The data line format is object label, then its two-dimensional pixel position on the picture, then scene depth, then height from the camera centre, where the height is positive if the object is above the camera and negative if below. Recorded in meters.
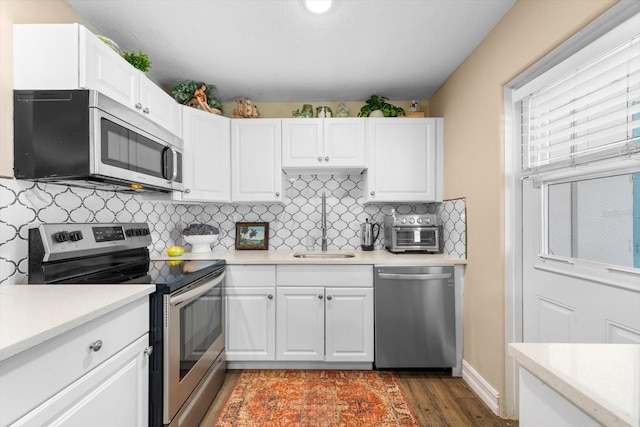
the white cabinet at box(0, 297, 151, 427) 0.80 -0.50
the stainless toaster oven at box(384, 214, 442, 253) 2.71 -0.15
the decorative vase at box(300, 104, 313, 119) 2.84 +0.95
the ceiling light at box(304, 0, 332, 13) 1.70 +1.16
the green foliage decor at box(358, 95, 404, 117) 2.82 +0.98
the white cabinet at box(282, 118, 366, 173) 2.77 +0.64
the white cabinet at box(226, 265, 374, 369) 2.42 -0.75
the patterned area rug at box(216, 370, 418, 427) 1.87 -1.21
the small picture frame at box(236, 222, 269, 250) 3.04 -0.18
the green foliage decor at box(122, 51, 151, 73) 1.85 +0.92
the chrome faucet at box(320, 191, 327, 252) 2.94 -0.06
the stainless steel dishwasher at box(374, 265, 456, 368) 2.38 -0.77
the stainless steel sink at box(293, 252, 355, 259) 2.79 -0.35
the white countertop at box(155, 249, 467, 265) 2.38 -0.33
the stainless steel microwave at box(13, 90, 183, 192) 1.42 +0.37
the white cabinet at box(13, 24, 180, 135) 1.43 +0.73
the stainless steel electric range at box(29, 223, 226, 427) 1.43 -0.39
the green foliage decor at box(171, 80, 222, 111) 2.57 +1.04
